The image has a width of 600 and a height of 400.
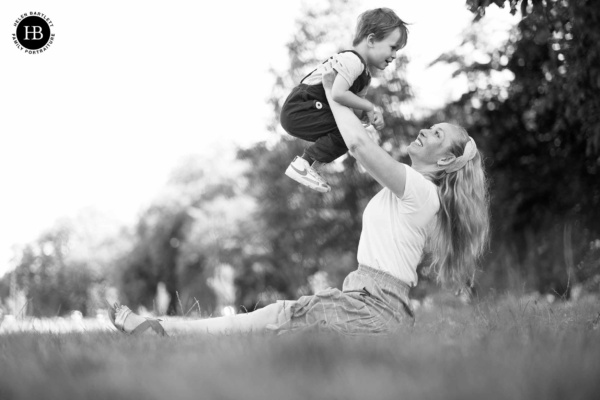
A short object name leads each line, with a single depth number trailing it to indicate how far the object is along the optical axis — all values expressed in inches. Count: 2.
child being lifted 182.2
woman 161.5
